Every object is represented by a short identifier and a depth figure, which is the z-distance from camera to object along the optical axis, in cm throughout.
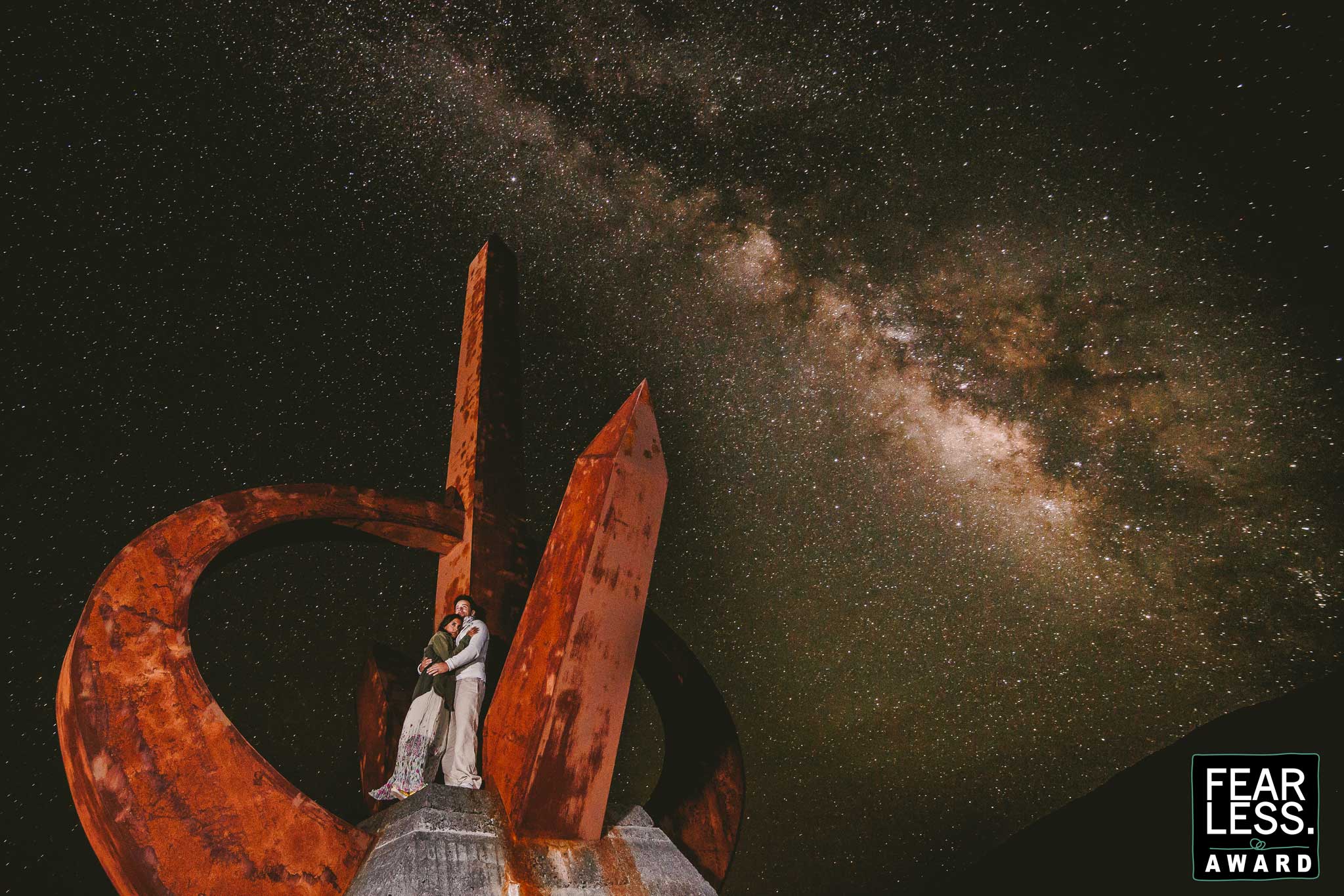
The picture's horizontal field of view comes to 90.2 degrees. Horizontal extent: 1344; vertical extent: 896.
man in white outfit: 418
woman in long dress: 418
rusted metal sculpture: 276
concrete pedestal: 265
